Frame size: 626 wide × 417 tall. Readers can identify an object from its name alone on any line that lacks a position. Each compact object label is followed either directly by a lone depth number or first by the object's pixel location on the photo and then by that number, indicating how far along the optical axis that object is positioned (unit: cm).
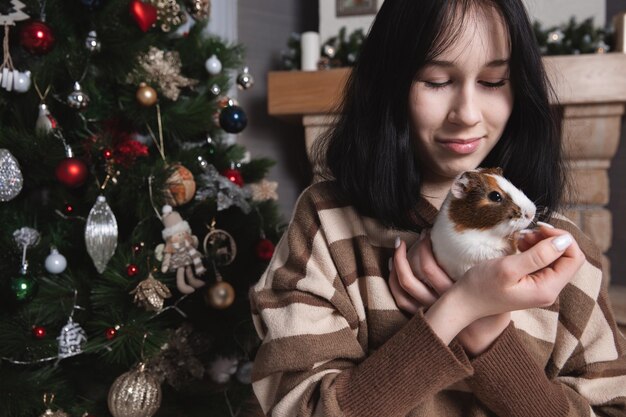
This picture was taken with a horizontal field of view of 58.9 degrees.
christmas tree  99
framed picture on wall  191
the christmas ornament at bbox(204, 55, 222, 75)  121
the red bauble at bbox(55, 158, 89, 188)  96
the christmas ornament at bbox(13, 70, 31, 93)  95
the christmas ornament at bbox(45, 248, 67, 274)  98
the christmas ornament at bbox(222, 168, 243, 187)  123
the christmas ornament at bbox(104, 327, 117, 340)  100
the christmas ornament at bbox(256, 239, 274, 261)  122
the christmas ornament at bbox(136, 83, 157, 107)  106
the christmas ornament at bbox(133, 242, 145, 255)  107
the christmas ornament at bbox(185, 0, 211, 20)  120
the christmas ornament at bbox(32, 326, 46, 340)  99
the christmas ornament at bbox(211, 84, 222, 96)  121
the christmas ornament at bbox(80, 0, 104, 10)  101
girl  60
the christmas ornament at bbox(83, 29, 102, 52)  100
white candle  185
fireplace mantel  167
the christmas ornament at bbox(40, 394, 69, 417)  99
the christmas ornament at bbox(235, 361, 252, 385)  132
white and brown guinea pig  52
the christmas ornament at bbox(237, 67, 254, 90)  129
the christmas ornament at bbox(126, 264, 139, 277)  102
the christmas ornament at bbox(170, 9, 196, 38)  121
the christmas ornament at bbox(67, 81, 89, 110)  98
